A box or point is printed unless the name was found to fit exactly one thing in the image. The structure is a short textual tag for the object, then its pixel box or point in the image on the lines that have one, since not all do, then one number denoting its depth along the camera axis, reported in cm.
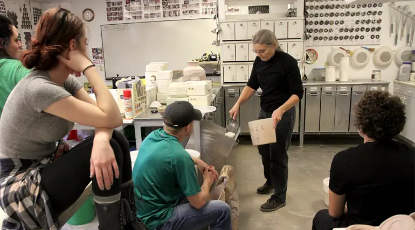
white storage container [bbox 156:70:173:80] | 328
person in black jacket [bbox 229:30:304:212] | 239
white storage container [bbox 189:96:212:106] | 313
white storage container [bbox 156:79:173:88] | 329
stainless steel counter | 416
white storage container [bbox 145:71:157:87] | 334
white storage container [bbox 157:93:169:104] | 330
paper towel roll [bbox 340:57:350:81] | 438
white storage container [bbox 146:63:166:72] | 337
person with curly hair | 122
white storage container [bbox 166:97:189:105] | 315
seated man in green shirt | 148
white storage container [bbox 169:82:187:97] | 315
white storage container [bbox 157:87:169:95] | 331
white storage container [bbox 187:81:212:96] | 311
